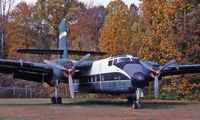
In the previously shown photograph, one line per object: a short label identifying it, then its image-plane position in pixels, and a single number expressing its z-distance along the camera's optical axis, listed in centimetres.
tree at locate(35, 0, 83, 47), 5331
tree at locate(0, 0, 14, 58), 4962
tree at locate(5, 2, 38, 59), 5231
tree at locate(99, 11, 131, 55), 3334
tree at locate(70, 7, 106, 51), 5472
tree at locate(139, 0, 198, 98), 2622
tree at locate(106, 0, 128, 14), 6005
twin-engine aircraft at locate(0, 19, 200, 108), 1725
